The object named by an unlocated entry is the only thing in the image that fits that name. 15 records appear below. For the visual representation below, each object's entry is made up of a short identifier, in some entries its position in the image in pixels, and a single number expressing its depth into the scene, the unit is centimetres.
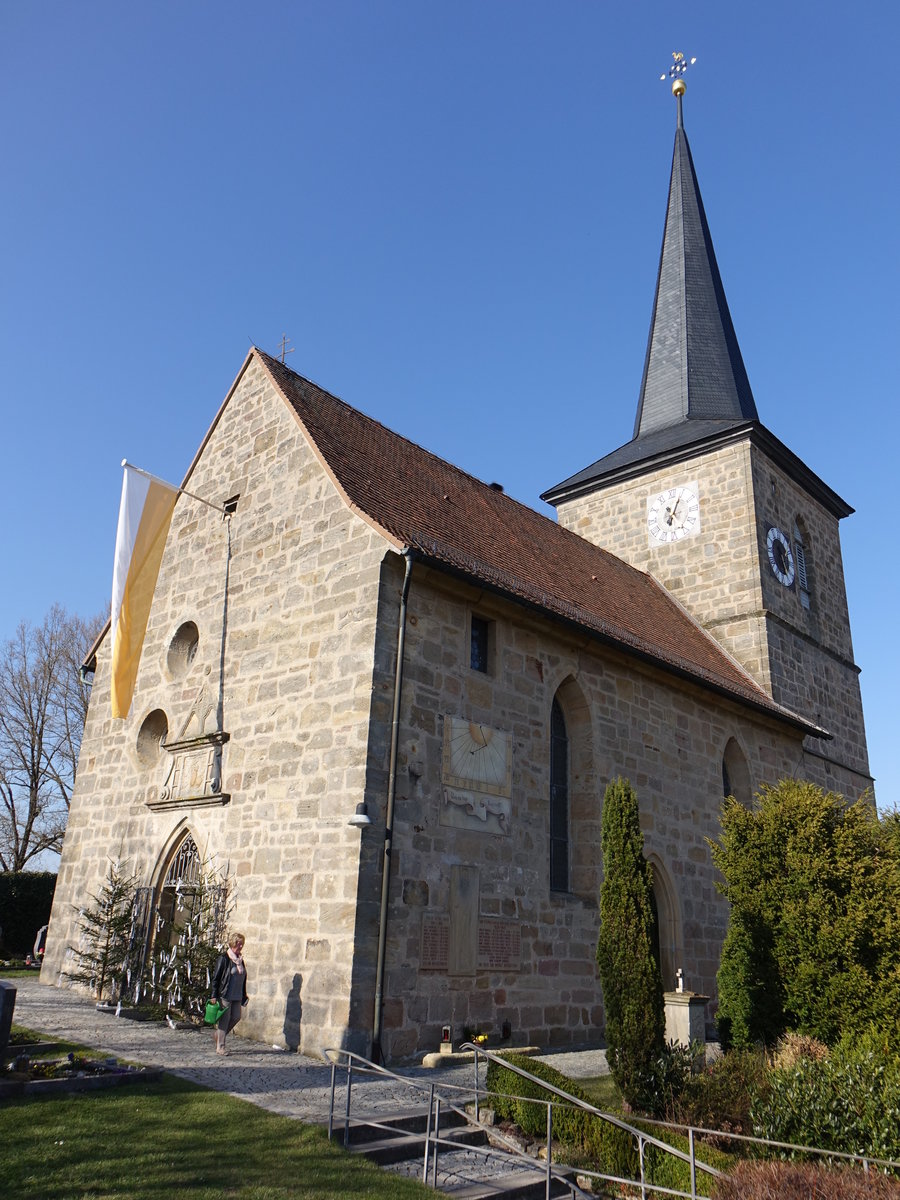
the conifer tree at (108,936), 1186
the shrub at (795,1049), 865
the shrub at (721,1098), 739
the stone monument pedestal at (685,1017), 989
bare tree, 2739
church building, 964
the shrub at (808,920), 962
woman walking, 916
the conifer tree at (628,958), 777
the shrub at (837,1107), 618
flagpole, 1344
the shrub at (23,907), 1967
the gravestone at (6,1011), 695
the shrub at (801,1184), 475
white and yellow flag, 1322
